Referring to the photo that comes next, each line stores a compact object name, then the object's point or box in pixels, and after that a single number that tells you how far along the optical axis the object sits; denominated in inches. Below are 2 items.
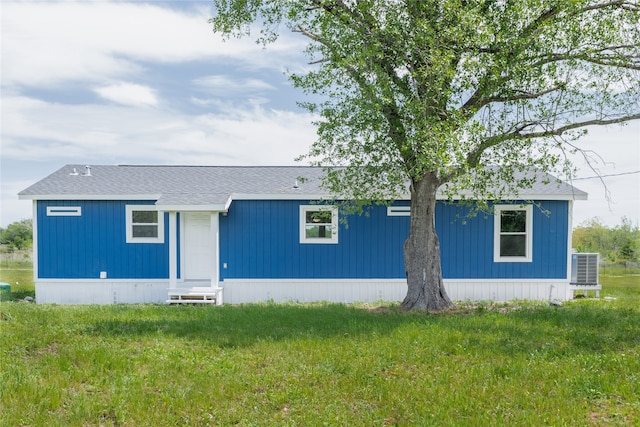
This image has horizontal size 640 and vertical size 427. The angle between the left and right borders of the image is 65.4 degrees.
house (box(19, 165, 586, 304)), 540.7
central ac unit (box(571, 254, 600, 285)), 560.7
